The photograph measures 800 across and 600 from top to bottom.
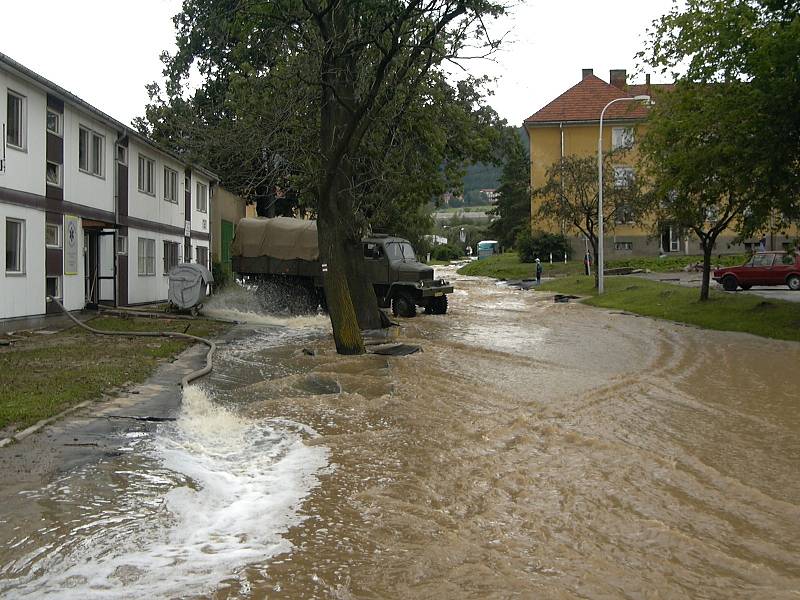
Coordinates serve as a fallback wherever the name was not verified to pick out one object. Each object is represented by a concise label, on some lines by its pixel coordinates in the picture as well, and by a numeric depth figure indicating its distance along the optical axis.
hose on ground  11.45
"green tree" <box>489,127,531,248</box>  75.75
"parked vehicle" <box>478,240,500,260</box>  99.75
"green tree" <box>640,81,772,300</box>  17.78
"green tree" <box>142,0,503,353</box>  14.21
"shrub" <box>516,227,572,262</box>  52.00
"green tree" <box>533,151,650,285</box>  38.25
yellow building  52.34
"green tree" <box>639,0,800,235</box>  16.22
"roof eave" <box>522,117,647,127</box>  54.72
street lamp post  31.06
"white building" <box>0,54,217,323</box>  16.27
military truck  23.97
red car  29.05
